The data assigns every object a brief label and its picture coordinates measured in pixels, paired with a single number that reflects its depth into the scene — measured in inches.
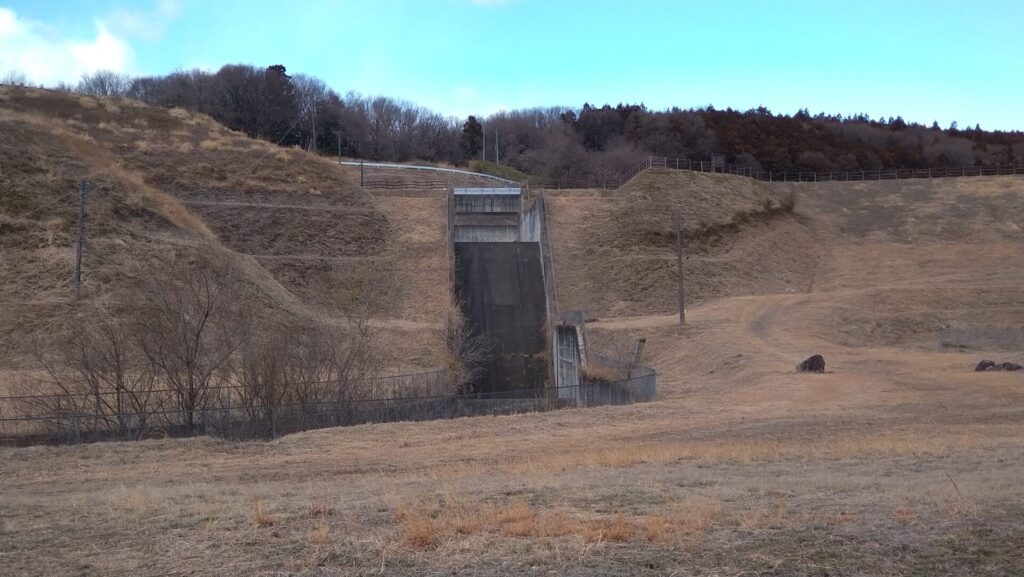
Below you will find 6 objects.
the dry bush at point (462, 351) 1317.8
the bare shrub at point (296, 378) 924.0
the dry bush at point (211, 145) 2421.3
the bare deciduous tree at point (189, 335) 943.0
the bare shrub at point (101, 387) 874.8
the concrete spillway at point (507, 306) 1537.9
